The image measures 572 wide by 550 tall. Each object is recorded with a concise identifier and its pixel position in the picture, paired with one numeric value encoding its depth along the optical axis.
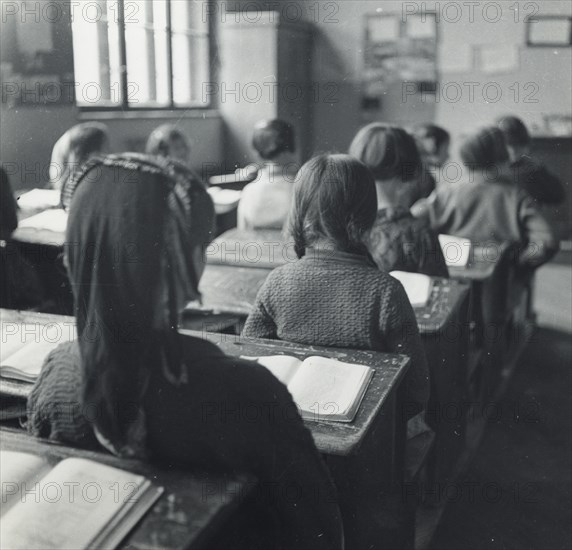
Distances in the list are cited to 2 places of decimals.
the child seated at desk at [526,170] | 2.20
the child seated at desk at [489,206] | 2.23
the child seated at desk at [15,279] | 1.20
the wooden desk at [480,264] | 1.97
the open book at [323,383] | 1.00
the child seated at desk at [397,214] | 1.50
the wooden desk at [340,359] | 0.95
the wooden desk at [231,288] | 1.61
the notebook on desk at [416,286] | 1.60
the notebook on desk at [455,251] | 1.97
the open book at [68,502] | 0.79
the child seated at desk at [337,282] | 1.24
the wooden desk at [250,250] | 1.98
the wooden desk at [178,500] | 0.76
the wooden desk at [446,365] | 1.57
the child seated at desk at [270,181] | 1.37
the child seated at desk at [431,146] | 2.52
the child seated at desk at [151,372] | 0.81
